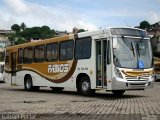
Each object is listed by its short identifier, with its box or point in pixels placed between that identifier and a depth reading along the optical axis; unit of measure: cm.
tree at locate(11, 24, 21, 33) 9768
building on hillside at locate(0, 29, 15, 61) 8876
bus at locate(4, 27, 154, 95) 1254
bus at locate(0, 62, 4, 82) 2965
